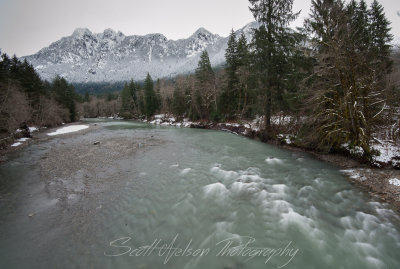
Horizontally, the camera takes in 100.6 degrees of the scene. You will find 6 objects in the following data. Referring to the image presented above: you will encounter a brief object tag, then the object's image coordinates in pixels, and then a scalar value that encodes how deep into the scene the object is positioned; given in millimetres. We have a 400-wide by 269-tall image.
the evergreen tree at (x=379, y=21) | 21927
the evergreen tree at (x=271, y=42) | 16094
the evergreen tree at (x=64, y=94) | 50125
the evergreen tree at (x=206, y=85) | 34312
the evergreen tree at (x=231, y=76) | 30453
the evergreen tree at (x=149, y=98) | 57991
